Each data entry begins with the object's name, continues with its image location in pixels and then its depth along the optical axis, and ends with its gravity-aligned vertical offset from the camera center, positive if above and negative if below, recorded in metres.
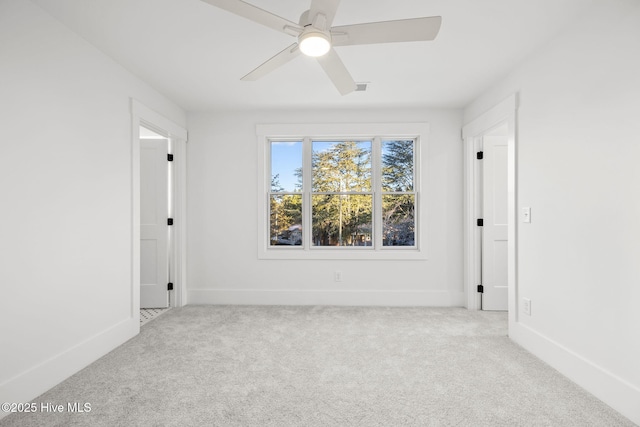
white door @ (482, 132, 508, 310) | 3.69 -0.10
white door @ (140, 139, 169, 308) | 3.84 -0.12
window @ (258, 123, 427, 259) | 4.09 +0.27
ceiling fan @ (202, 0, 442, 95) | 1.52 +0.96
